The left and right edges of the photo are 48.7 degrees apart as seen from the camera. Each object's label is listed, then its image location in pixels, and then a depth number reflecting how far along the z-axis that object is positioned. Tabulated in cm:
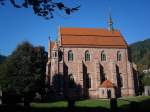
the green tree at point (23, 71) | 3120
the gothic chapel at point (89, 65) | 3706
